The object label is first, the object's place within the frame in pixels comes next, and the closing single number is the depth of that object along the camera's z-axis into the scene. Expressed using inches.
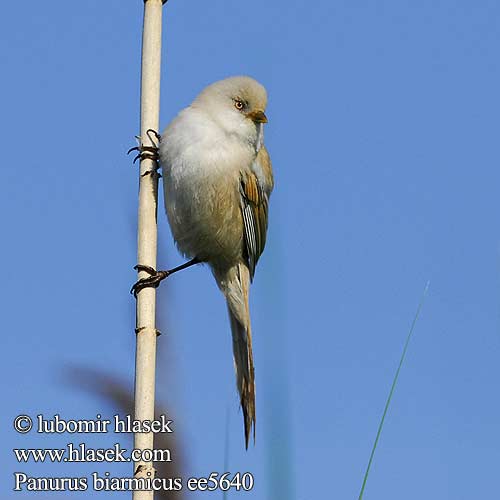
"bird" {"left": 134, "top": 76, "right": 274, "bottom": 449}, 259.6
